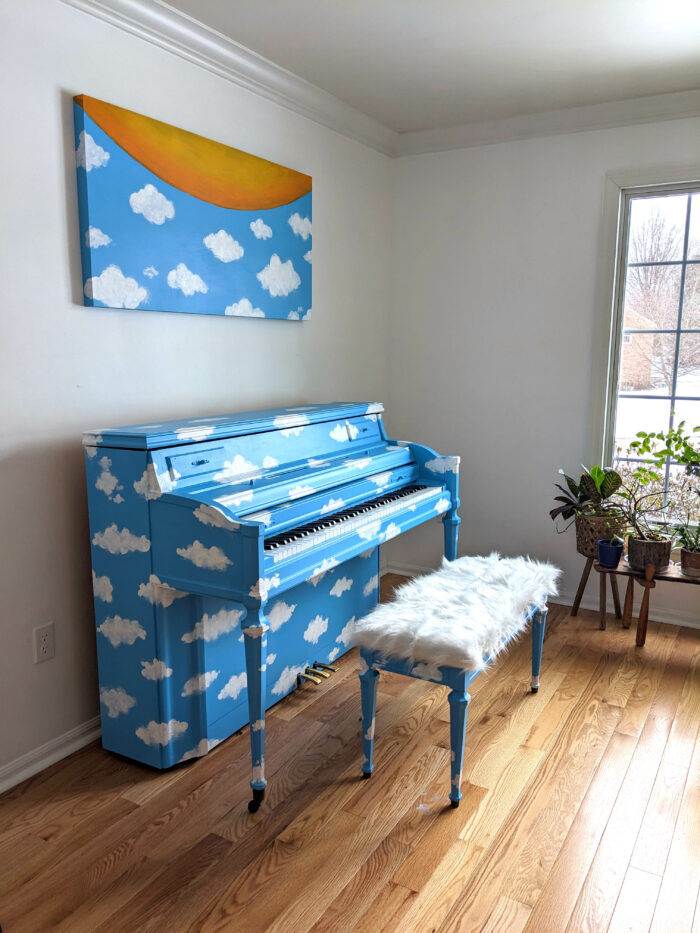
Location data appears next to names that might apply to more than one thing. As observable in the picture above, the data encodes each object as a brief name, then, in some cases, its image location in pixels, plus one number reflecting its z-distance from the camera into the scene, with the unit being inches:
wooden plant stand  123.3
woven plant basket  132.3
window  133.7
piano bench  80.4
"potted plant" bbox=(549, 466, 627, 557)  132.3
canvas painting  89.5
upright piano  80.8
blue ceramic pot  128.4
